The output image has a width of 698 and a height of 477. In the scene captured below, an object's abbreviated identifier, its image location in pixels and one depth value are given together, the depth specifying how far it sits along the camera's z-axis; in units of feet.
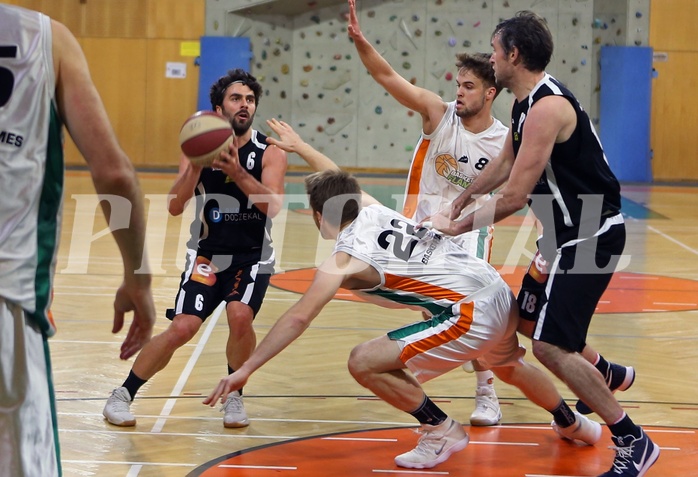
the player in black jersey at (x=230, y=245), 32.17
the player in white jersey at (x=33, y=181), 13.84
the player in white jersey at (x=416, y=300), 28.04
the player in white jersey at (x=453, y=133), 36.27
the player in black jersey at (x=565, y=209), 27.12
